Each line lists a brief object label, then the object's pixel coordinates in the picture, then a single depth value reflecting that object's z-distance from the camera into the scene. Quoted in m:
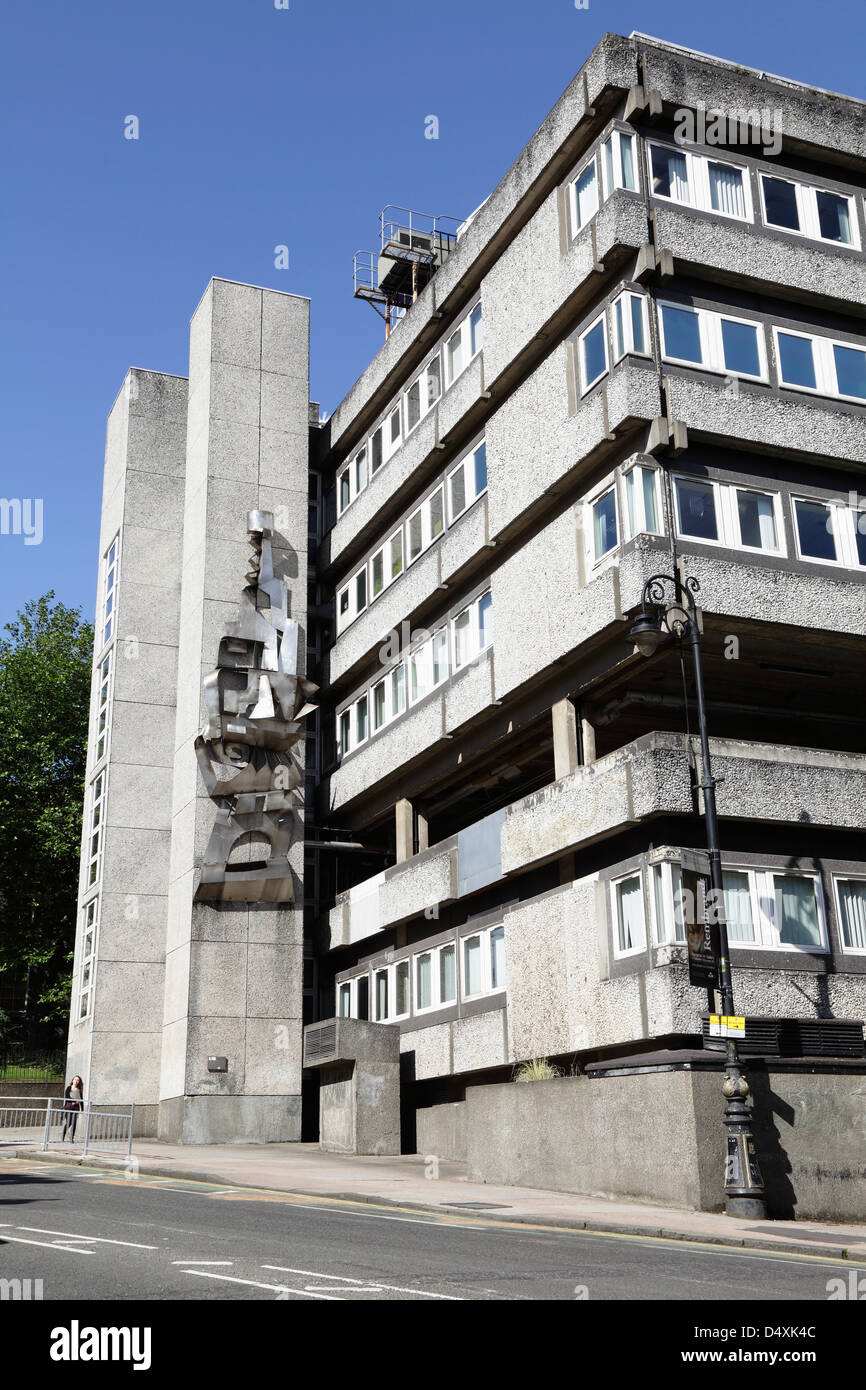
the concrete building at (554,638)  23.48
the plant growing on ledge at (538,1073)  23.02
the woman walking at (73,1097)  35.06
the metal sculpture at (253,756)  35.12
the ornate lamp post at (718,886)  17.77
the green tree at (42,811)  54.53
